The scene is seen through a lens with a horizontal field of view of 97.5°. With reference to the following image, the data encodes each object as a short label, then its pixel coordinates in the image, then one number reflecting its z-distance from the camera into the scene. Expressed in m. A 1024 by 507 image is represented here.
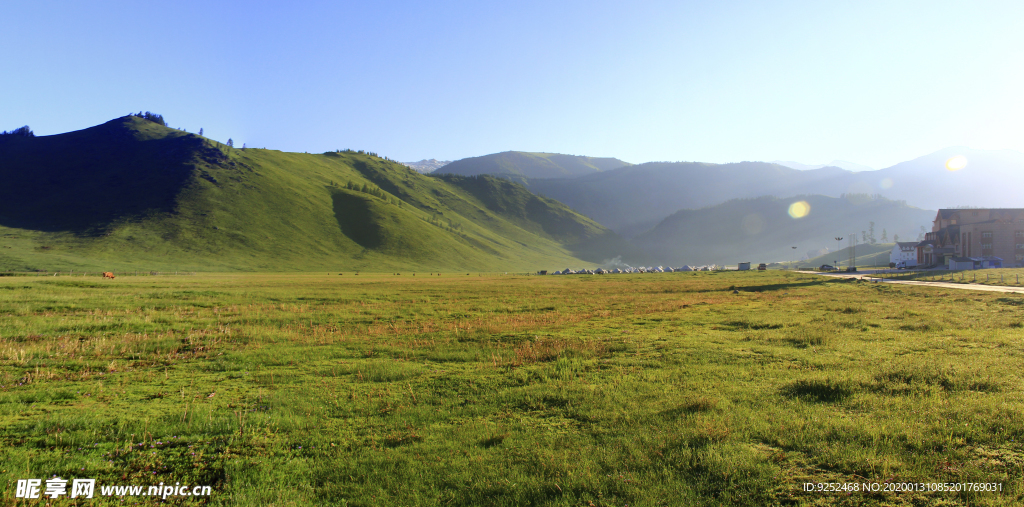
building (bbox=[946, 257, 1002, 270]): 90.69
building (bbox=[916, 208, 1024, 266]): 103.31
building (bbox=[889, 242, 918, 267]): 125.78
